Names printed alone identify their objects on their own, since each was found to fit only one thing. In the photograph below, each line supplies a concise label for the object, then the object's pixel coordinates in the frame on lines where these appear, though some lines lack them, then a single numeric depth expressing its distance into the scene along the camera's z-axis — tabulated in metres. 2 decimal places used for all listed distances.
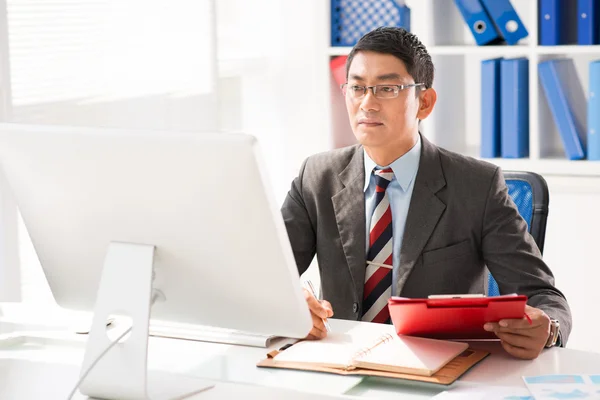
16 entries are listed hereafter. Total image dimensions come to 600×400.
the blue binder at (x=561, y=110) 3.33
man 2.12
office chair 2.28
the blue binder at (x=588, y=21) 3.29
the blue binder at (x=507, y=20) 3.39
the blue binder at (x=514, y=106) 3.38
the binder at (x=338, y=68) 3.68
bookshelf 3.36
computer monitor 1.42
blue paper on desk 1.50
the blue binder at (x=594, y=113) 3.27
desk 1.59
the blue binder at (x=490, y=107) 3.40
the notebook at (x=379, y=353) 1.63
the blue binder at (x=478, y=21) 3.43
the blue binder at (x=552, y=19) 3.33
